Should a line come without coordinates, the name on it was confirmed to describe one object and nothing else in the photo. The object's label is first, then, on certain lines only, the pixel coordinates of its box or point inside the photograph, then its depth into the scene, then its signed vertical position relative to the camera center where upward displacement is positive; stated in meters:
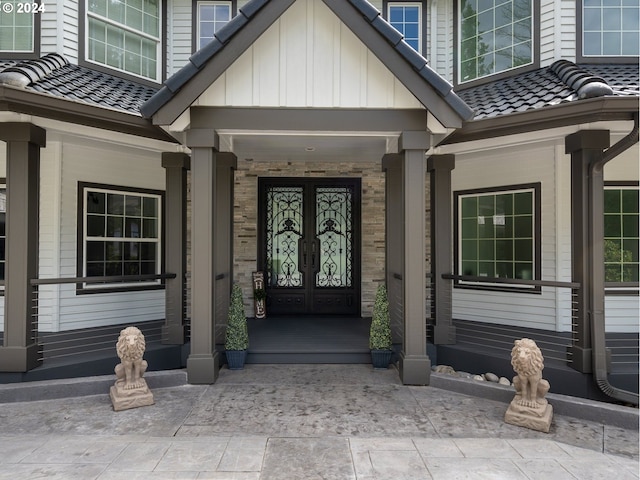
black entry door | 7.41 +0.03
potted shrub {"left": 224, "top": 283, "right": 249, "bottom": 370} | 4.90 -1.13
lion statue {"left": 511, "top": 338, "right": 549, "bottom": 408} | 3.56 -1.16
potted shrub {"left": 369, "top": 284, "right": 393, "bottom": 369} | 5.00 -1.15
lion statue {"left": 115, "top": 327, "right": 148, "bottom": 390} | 3.90 -1.12
